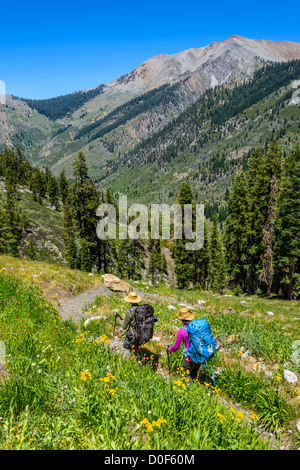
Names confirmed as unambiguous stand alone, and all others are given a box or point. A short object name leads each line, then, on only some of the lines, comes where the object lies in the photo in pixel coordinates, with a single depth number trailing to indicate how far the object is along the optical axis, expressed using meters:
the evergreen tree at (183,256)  34.38
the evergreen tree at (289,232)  23.88
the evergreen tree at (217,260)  51.16
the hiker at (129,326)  6.95
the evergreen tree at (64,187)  102.62
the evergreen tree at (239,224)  30.69
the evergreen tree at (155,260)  74.88
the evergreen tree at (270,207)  26.42
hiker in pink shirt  6.16
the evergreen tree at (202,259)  46.97
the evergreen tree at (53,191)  93.19
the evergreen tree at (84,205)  31.31
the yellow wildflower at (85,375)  4.31
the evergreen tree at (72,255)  48.70
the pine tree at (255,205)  28.14
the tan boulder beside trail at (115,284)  17.46
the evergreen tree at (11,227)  48.30
